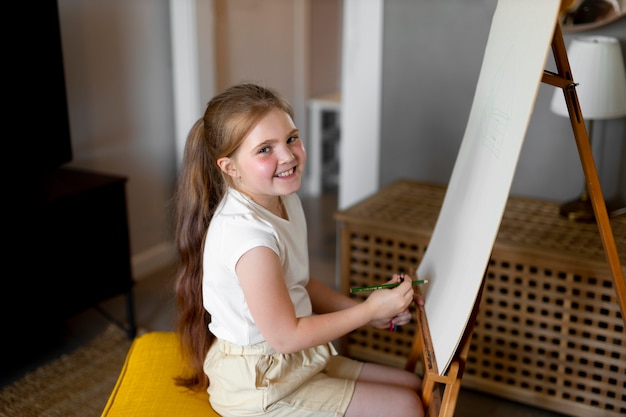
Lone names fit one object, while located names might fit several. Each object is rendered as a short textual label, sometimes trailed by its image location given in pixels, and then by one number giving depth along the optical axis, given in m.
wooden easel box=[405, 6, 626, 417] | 1.19
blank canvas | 1.04
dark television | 2.04
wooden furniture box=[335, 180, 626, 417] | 1.83
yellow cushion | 1.42
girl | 1.25
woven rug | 1.99
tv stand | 2.01
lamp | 1.90
